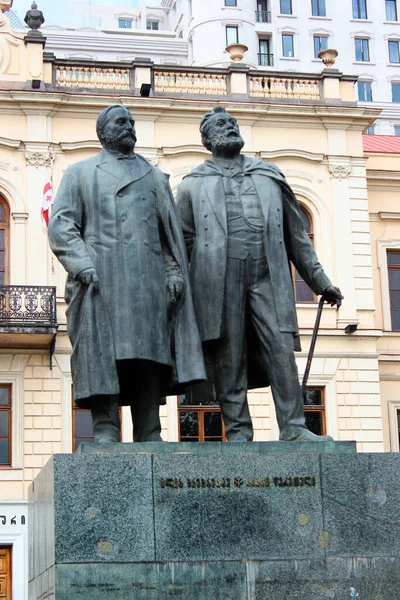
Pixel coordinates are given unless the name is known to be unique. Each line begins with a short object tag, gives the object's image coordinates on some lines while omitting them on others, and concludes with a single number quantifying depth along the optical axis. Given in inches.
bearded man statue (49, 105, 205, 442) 399.0
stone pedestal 362.4
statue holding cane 418.0
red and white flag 1159.2
